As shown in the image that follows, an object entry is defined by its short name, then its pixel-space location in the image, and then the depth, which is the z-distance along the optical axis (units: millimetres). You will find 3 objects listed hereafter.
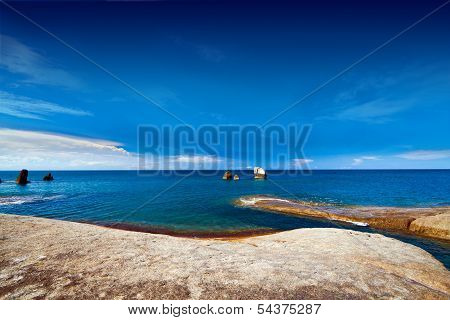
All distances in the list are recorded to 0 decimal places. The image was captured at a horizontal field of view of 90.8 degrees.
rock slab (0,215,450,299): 7473
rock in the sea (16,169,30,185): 92312
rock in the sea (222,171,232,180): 124881
